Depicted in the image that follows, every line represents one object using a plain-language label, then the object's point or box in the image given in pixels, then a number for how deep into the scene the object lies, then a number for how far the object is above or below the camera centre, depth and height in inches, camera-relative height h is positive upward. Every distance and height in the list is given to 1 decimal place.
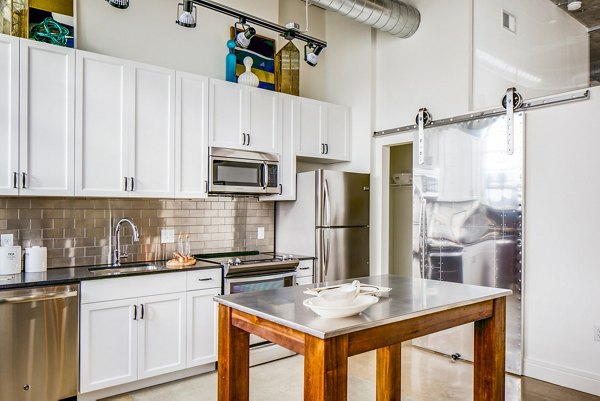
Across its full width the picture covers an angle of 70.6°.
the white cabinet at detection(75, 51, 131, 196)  127.2 +22.6
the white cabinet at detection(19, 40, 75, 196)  118.1 +22.8
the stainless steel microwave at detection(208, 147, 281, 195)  154.1 +10.4
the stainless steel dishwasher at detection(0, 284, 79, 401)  105.4 -37.6
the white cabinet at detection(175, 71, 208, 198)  146.3 +22.2
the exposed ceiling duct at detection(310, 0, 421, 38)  155.2 +71.8
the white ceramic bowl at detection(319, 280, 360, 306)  73.3 -17.1
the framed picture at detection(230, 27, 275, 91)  176.2 +60.3
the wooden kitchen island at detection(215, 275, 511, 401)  66.0 -23.7
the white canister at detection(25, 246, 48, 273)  123.5 -17.9
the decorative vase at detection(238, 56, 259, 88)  164.9 +47.9
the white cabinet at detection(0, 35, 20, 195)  115.0 +22.6
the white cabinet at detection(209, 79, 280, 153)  155.3 +31.4
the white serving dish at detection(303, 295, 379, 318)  71.4 -18.4
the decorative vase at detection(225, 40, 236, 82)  166.3 +53.0
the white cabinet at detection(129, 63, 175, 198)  137.5 +21.7
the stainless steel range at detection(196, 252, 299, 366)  145.9 -27.9
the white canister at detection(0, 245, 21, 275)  117.1 -17.2
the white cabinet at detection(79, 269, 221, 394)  119.3 -38.8
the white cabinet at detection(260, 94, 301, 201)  175.0 +21.4
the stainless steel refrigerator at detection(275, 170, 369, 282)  171.9 -9.7
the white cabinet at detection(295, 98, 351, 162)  182.7 +30.6
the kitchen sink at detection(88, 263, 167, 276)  126.3 -22.5
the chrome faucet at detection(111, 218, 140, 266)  145.9 -14.7
